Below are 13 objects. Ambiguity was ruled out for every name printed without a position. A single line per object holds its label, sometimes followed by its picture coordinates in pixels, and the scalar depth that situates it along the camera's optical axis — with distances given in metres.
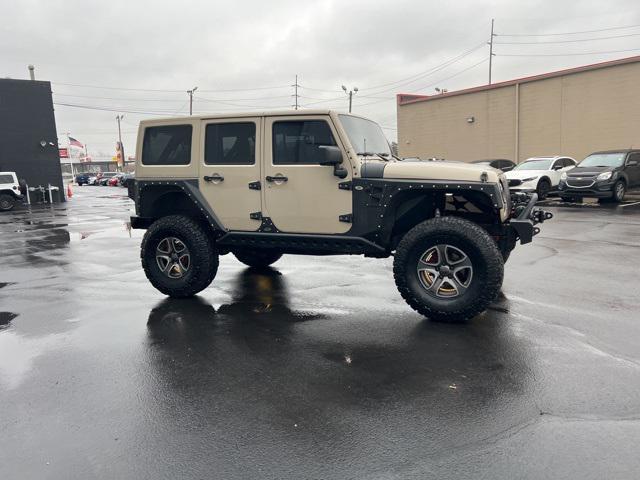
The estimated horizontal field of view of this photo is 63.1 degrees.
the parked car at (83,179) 66.69
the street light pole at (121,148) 80.79
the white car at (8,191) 23.25
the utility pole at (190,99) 69.53
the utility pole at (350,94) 53.25
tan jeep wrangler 5.09
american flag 45.62
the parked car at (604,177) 17.02
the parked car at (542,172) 19.08
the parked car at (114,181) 54.74
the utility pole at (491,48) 63.22
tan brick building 22.40
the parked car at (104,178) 60.01
